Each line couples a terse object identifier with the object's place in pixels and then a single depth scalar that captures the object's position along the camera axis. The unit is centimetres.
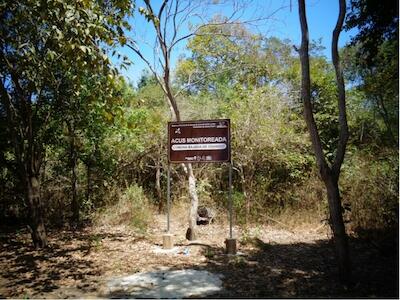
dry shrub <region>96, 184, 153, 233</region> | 1007
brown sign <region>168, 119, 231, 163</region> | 747
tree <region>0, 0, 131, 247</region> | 444
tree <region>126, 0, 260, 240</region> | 817
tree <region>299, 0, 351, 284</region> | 515
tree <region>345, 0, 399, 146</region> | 612
